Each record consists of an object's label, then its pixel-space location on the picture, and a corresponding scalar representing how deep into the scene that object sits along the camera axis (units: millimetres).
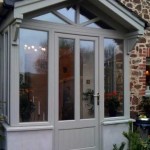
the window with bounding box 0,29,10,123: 4884
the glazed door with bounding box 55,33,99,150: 5198
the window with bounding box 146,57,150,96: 7348
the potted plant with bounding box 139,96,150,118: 6853
